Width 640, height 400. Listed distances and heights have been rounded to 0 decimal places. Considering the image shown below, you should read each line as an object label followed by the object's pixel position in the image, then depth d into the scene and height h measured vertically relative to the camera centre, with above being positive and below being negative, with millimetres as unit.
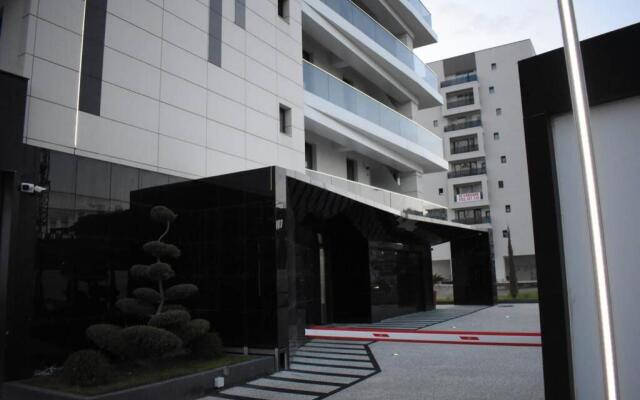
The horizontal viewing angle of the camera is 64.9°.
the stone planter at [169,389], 7511 -1682
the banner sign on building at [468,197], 58728 +9078
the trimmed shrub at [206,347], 10203 -1325
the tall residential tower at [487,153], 57594 +14338
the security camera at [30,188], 9445 +1818
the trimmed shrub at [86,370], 7777 -1326
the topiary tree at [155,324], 8758 -784
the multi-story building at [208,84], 10625 +5538
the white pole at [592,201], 2742 +398
